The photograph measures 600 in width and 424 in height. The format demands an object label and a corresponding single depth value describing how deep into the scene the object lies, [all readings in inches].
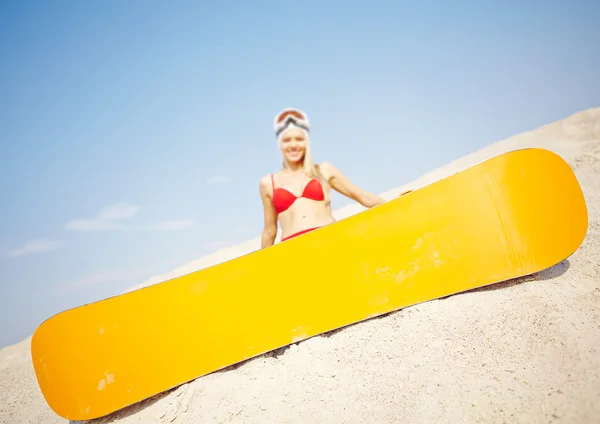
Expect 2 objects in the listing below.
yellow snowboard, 71.0
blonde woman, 95.1
